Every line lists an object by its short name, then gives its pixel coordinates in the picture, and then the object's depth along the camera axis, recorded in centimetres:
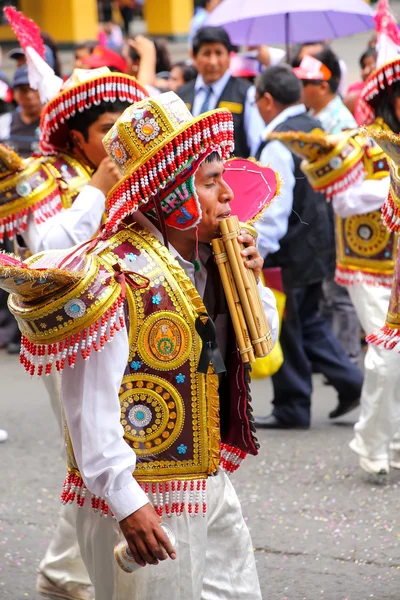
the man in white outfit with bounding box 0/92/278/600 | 444
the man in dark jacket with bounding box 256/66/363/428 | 1042
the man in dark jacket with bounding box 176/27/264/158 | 1287
